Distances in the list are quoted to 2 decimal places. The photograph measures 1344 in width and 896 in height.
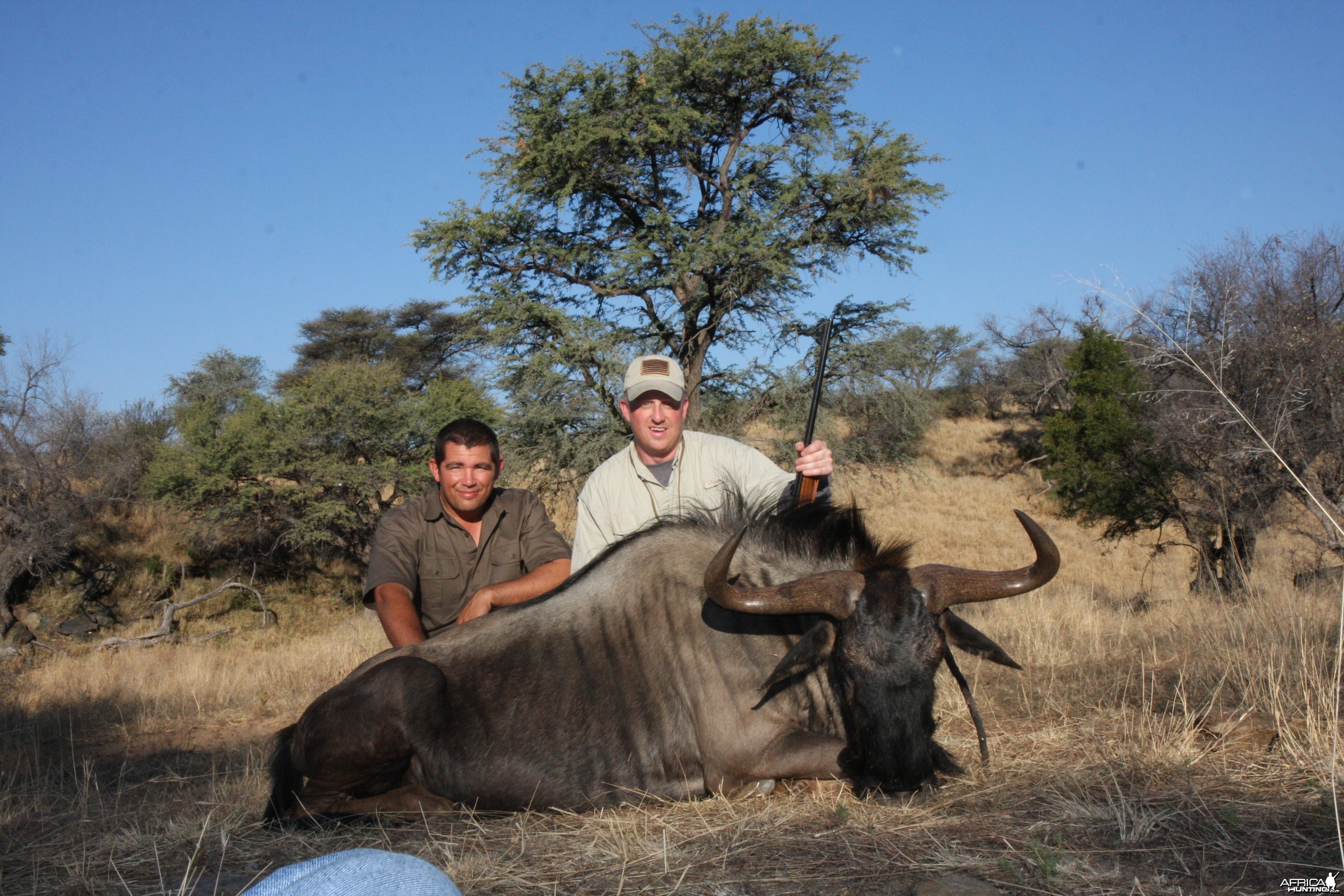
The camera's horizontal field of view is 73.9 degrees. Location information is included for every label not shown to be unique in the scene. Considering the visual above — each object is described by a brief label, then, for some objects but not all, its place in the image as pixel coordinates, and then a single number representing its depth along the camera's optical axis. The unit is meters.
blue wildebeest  3.59
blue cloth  1.26
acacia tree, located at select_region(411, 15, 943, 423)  16.34
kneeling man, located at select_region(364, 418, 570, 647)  5.08
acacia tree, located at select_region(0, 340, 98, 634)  16.58
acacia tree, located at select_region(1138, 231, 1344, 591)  9.81
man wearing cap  5.08
